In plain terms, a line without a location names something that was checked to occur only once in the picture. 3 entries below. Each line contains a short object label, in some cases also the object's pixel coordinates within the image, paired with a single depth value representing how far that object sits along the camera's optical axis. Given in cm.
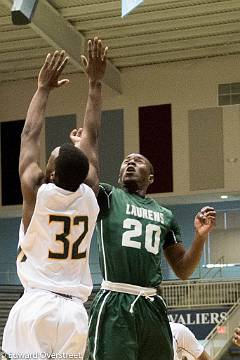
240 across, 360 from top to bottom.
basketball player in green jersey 878
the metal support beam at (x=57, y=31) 2929
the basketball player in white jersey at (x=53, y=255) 678
